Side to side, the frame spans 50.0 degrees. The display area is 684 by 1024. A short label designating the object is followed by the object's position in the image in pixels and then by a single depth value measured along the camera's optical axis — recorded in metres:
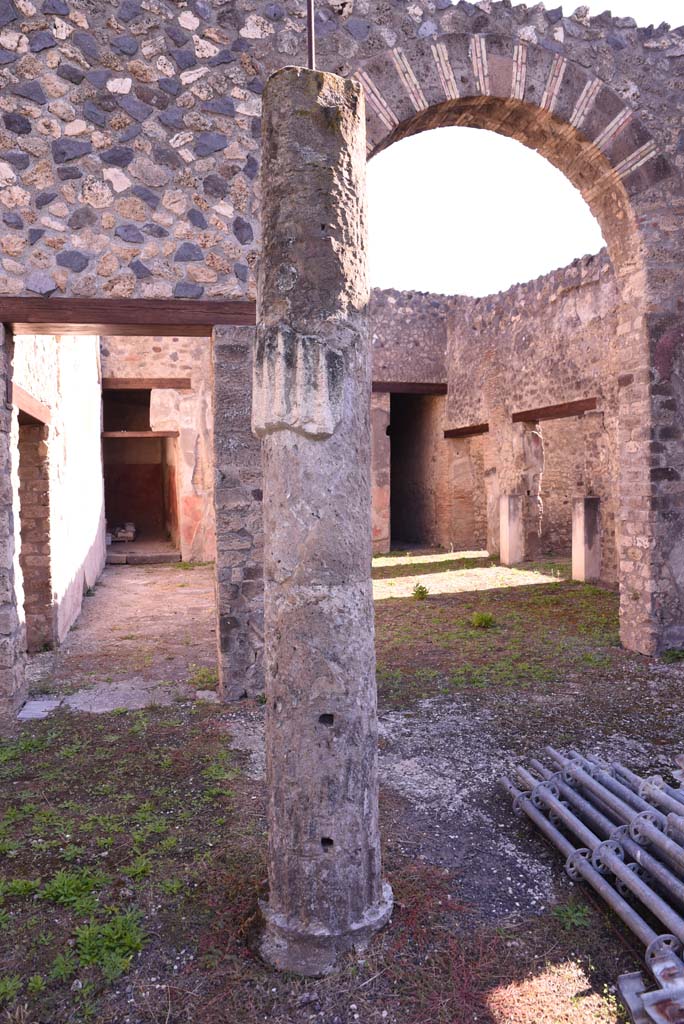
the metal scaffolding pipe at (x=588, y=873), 2.47
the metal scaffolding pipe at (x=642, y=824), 2.71
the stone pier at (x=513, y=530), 12.62
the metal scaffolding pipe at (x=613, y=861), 2.44
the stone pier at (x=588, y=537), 10.43
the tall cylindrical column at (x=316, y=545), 2.44
